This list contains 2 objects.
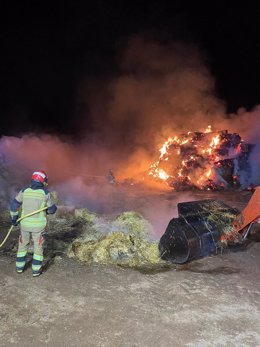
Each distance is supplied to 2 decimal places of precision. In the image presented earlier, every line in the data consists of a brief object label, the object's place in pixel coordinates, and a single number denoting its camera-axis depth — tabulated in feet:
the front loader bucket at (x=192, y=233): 23.26
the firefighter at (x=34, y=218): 20.81
